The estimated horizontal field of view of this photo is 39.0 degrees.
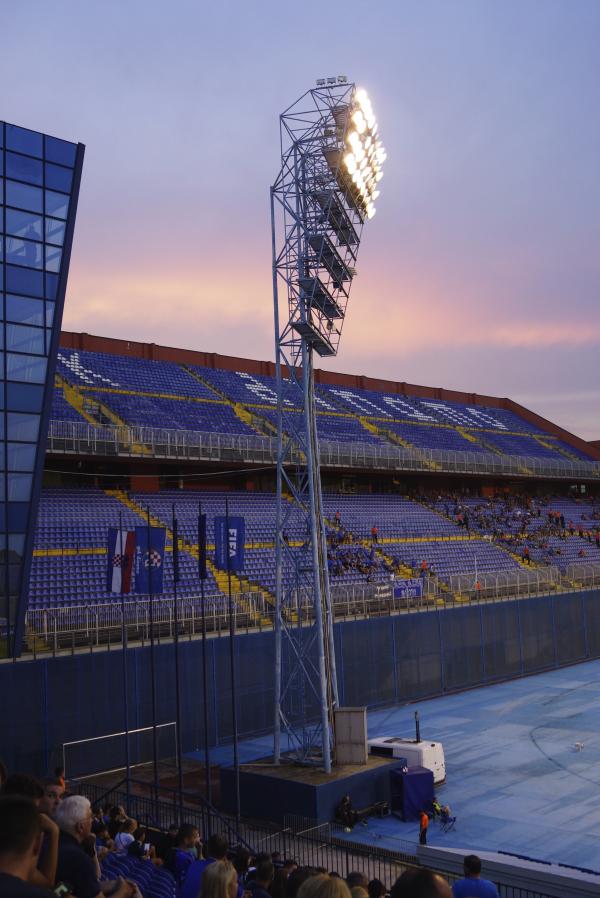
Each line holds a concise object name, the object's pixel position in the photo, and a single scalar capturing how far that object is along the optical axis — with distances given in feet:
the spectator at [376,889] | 28.17
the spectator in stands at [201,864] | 26.55
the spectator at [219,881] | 17.49
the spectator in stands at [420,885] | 11.58
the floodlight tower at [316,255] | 71.15
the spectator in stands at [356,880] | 25.35
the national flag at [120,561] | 69.41
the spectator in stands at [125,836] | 37.60
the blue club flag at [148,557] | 70.44
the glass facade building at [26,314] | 74.64
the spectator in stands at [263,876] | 25.35
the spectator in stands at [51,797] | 20.89
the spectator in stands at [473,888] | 28.04
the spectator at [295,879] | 24.03
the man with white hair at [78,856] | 16.38
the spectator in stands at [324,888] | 13.03
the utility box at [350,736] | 68.58
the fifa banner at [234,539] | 75.66
